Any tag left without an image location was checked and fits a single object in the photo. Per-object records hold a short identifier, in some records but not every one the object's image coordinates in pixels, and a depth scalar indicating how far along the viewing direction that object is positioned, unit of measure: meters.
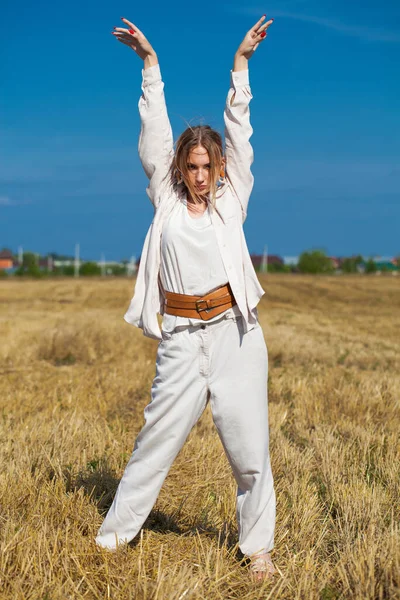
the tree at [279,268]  74.38
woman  3.92
